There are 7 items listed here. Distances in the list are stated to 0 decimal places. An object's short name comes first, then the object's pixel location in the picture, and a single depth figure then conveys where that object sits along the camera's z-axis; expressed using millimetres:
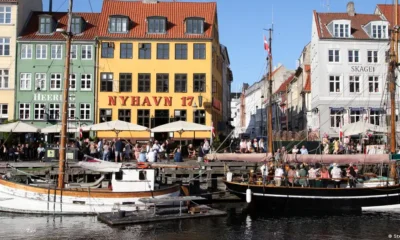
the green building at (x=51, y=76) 48406
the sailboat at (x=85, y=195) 26078
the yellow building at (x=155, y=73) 48562
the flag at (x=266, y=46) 38344
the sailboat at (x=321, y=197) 28328
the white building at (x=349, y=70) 50812
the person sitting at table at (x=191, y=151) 39028
